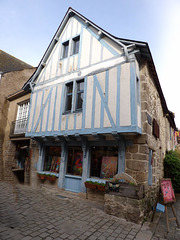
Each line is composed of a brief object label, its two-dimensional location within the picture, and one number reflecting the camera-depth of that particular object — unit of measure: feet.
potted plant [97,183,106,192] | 16.83
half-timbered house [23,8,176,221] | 15.93
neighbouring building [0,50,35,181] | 32.94
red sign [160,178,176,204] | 12.99
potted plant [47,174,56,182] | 21.61
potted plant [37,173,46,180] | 22.69
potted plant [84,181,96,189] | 17.45
